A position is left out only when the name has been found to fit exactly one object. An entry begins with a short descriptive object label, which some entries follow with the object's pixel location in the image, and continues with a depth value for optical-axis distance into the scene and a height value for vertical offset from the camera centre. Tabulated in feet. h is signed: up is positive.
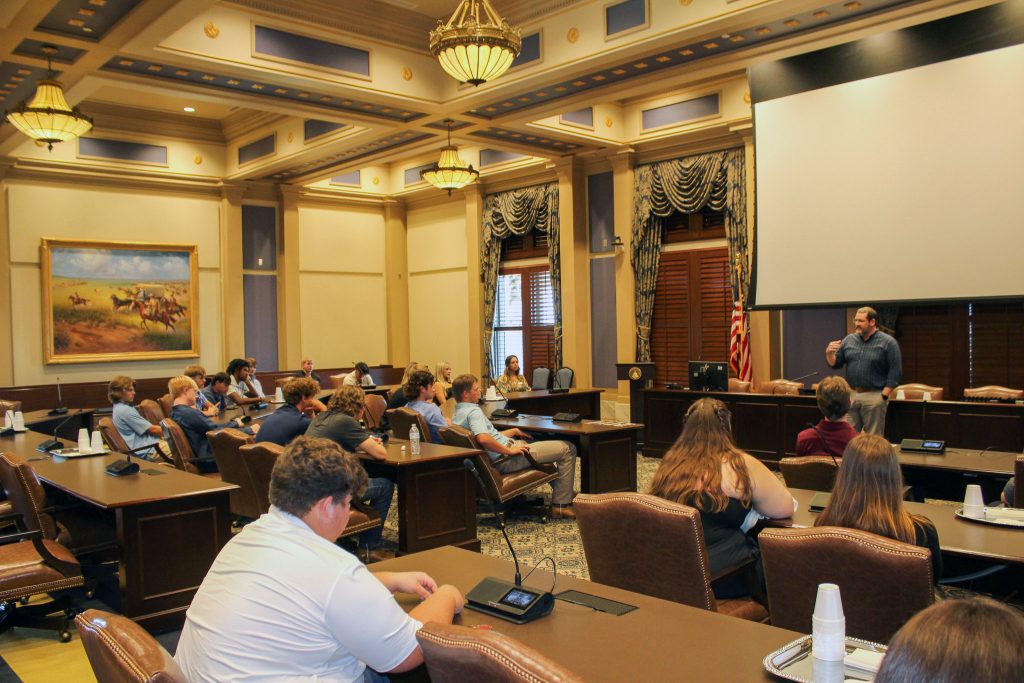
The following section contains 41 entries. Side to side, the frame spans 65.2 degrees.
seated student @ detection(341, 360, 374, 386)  38.27 -2.13
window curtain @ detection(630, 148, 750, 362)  32.83 +5.31
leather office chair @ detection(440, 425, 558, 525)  19.49 -3.76
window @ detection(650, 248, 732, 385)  35.01 +0.60
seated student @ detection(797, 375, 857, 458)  15.11 -1.99
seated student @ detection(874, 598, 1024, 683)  3.17 -1.33
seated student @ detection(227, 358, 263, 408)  32.19 -2.32
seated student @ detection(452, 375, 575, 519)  20.16 -3.10
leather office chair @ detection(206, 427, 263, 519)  18.46 -3.19
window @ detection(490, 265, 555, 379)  42.09 +0.42
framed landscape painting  38.75 +1.77
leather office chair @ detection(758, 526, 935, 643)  7.53 -2.50
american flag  31.78 -0.91
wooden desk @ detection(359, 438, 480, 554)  18.03 -3.85
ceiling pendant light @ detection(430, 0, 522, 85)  19.48 +7.00
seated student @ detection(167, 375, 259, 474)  22.06 -2.40
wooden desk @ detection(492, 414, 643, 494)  22.17 -3.49
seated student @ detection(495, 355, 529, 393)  34.06 -2.21
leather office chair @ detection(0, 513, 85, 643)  12.87 -3.91
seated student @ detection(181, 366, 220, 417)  27.73 -2.09
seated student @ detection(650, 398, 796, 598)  10.32 -2.14
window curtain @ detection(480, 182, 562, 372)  40.09 +5.38
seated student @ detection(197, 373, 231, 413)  30.14 -2.21
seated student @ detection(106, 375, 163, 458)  21.57 -2.32
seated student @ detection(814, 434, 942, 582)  8.50 -1.90
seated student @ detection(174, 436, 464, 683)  6.07 -2.19
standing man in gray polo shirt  23.50 -1.44
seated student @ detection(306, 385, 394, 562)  17.17 -2.05
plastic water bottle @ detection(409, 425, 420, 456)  18.71 -2.56
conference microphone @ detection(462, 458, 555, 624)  7.21 -2.52
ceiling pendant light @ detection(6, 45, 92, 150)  23.17 +6.50
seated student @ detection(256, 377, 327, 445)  18.06 -1.91
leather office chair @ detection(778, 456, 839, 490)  13.82 -2.62
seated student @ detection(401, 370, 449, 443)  22.07 -1.93
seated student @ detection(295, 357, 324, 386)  40.02 -1.73
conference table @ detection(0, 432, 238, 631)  13.91 -3.55
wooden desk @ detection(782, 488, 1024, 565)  9.23 -2.72
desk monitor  29.40 -1.91
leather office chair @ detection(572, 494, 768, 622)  9.09 -2.60
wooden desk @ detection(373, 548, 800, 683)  6.01 -2.61
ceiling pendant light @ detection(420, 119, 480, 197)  32.50 +6.45
